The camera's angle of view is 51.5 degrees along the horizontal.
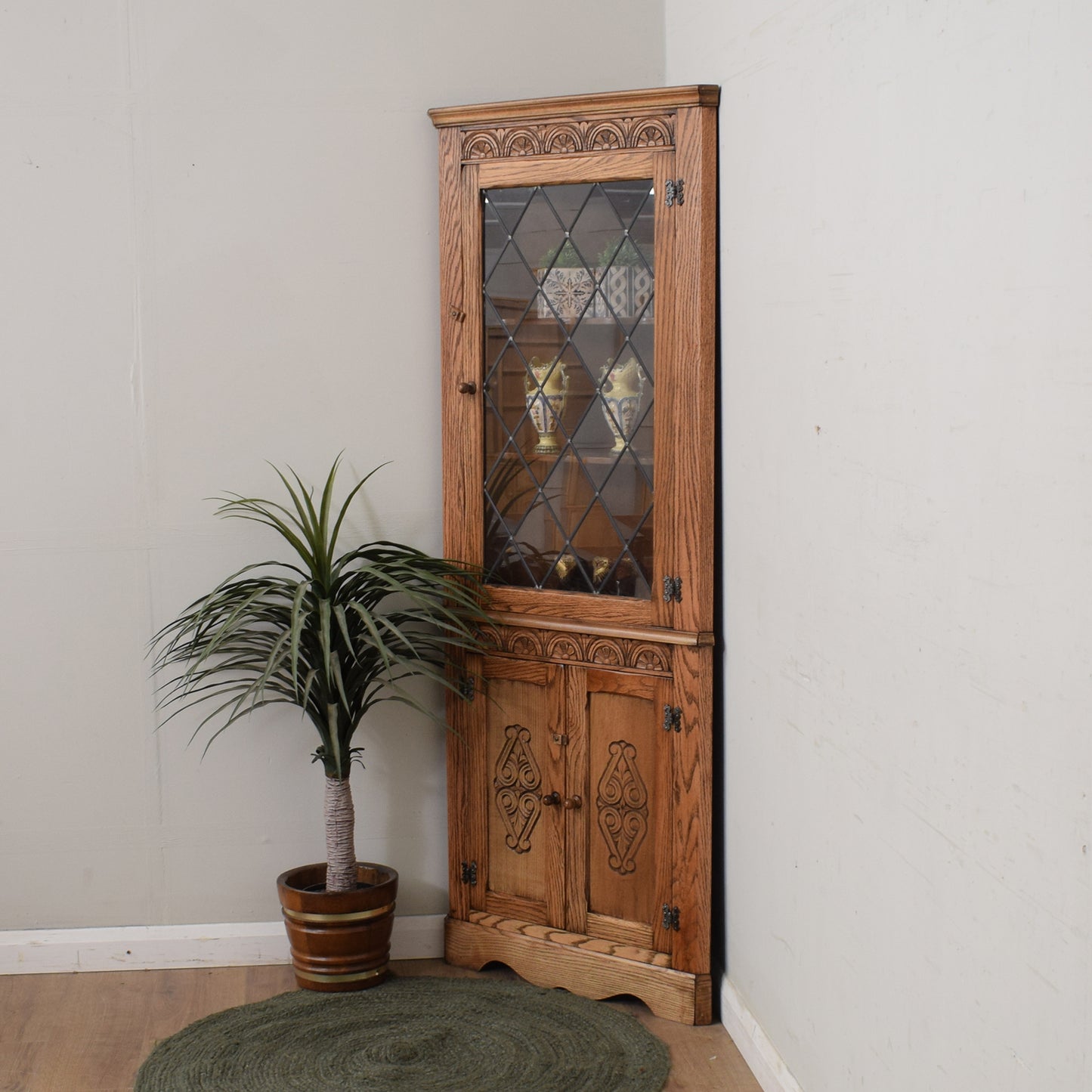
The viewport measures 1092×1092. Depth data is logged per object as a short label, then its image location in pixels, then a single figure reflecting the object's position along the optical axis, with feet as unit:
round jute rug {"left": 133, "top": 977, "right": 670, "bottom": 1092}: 8.34
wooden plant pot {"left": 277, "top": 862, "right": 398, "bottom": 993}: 9.52
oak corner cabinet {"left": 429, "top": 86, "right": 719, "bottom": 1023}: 9.02
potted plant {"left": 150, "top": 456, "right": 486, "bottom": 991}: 9.27
